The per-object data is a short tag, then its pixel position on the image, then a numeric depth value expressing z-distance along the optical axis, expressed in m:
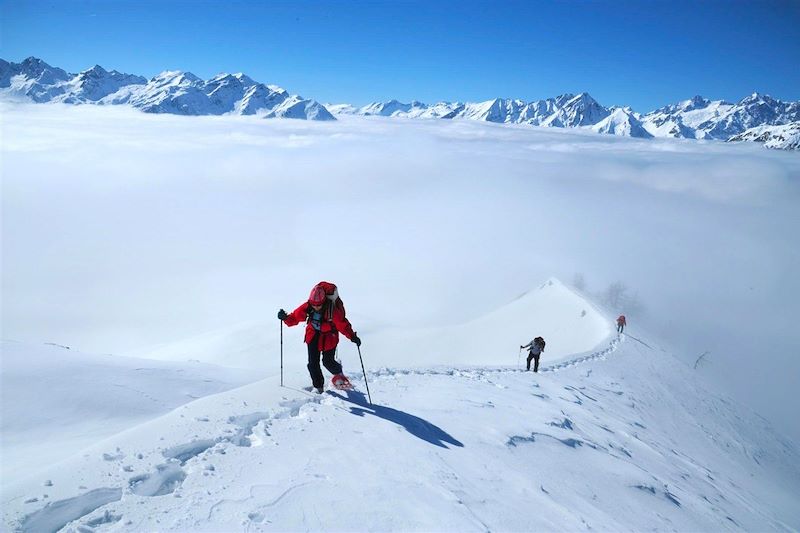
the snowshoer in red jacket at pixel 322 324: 8.58
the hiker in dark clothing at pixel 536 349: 18.59
